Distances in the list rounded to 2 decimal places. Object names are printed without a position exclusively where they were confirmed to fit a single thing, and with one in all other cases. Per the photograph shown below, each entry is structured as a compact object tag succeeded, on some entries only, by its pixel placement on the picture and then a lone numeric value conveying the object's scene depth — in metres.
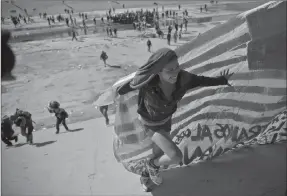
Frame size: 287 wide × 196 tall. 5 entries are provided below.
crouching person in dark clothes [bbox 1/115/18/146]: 5.40
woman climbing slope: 2.42
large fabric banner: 2.81
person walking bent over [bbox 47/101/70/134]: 6.09
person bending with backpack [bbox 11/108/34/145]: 5.46
